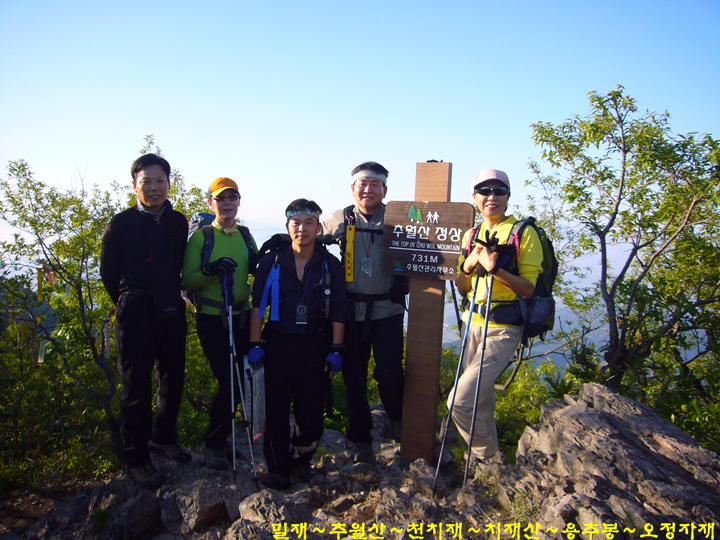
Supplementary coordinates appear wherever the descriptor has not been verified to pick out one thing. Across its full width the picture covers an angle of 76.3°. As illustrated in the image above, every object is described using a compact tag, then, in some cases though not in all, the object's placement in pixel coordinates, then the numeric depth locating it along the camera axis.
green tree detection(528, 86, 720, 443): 6.54
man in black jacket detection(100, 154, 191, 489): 4.22
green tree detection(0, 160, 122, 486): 6.38
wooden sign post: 4.71
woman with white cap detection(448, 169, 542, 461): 3.94
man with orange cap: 4.55
